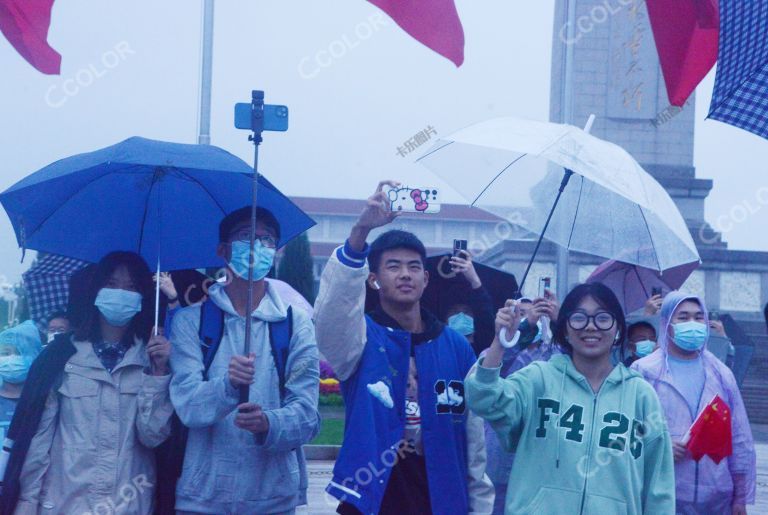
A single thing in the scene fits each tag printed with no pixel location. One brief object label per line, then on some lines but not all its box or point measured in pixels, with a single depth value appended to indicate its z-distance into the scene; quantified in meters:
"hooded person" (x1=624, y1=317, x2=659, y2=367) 7.18
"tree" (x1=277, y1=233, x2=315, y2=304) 40.97
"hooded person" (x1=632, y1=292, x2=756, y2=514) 5.42
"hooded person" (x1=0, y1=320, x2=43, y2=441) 5.54
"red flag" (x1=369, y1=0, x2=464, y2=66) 5.15
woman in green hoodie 4.05
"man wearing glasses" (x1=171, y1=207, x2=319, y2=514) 4.17
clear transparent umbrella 5.06
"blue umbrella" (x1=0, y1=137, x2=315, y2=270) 5.15
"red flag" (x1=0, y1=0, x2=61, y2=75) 5.08
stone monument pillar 21.56
